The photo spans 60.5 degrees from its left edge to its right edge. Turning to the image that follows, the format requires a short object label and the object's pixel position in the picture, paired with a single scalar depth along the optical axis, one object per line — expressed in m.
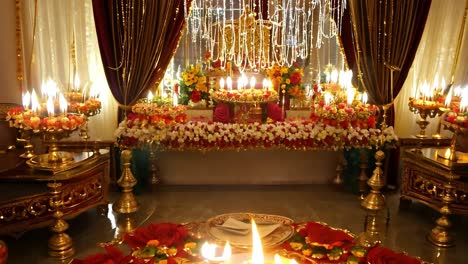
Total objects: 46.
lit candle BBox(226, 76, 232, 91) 4.57
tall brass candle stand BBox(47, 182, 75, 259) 3.07
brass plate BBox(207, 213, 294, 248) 1.67
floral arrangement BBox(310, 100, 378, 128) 4.14
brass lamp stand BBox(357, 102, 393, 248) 3.40
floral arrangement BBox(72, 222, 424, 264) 1.53
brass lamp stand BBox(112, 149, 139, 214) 3.62
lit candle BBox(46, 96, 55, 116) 3.16
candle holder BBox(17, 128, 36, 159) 3.65
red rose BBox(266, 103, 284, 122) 4.59
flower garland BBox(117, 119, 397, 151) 4.09
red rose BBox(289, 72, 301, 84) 4.75
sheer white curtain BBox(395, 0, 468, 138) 4.64
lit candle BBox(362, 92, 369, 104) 4.46
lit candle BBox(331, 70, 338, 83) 4.78
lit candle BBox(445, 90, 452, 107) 3.83
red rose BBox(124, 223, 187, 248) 1.68
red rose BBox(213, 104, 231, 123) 4.47
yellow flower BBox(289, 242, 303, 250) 1.65
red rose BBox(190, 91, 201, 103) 4.73
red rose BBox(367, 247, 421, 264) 1.50
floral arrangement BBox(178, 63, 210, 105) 4.72
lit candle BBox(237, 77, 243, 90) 4.60
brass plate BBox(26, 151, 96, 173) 3.15
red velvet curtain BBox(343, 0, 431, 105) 4.48
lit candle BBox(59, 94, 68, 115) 3.21
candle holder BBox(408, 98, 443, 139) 4.15
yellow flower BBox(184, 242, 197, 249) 1.65
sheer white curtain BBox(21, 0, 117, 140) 4.40
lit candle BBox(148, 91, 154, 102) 4.44
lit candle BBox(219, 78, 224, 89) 4.68
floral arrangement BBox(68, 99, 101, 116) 3.87
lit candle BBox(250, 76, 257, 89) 4.59
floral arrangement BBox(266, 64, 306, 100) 4.73
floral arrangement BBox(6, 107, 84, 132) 3.09
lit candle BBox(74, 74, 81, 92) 4.43
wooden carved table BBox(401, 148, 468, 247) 3.29
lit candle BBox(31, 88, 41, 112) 3.25
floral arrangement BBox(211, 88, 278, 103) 4.29
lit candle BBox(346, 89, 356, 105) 4.29
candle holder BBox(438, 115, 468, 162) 3.24
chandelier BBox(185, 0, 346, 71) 4.73
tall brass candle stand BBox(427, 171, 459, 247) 3.28
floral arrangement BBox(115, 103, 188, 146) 4.07
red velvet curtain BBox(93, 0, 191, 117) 4.34
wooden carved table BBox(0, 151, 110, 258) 2.96
